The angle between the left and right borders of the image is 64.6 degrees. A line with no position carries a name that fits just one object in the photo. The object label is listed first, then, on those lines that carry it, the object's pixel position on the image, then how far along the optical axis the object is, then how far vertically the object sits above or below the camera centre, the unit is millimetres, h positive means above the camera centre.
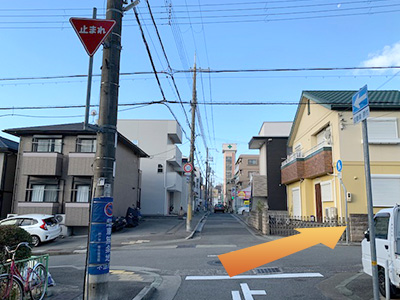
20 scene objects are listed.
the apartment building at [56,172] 18703 +1591
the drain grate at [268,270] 8406 -1817
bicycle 4938 -1407
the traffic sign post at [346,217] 12955 -608
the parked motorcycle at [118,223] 19428 -1446
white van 5517 -765
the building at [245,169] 59188 +6382
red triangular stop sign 4742 +2478
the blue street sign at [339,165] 12927 +1546
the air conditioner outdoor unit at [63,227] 18375 -1612
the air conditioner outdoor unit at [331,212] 16086 -462
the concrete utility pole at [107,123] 4805 +1271
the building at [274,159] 29547 +4088
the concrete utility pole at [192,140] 19777 +3859
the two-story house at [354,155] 15859 +2581
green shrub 6008 -783
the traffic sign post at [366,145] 3999 +789
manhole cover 9516 -1851
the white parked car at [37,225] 15023 -1250
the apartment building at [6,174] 21405 +1659
